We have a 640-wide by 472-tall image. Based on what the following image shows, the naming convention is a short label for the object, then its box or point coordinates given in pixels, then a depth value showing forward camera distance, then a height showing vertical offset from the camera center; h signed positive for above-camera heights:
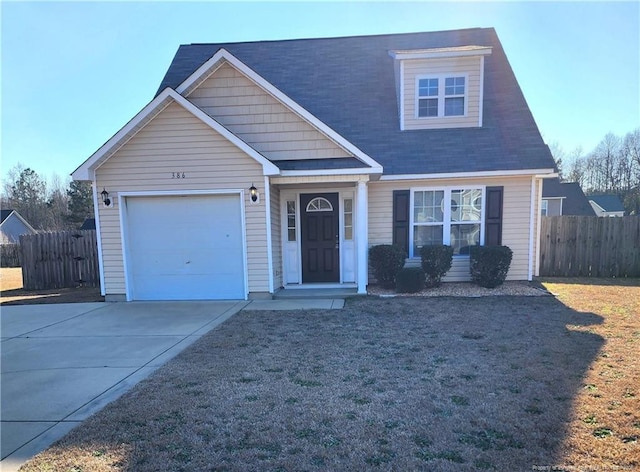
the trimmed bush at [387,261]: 8.77 -1.23
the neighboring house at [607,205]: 33.47 +0.30
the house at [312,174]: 7.97 +0.91
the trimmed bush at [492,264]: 8.60 -1.32
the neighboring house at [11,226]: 37.13 -0.74
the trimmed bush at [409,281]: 8.45 -1.65
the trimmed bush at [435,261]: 8.73 -1.23
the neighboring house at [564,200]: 26.73 +0.67
